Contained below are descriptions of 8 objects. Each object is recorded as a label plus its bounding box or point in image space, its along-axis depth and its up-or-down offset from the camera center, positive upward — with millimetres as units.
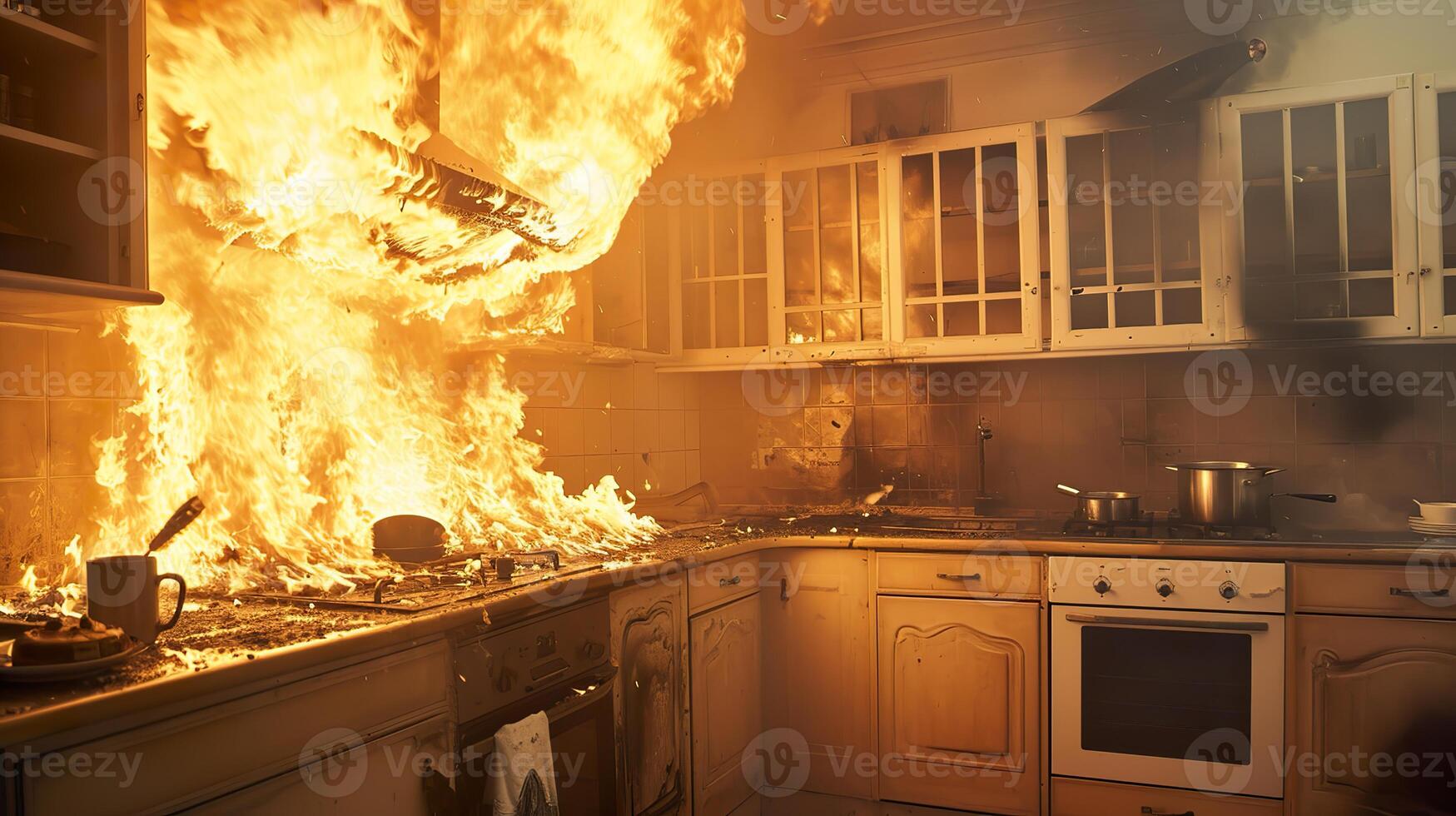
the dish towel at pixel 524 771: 1884 -745
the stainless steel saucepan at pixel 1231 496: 3197 -311
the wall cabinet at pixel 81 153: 1787 +538
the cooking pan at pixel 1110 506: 3346 -353
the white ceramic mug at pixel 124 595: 1504 -281
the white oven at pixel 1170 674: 2896 -866
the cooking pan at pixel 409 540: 2422 -319
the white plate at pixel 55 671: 1271 -346
